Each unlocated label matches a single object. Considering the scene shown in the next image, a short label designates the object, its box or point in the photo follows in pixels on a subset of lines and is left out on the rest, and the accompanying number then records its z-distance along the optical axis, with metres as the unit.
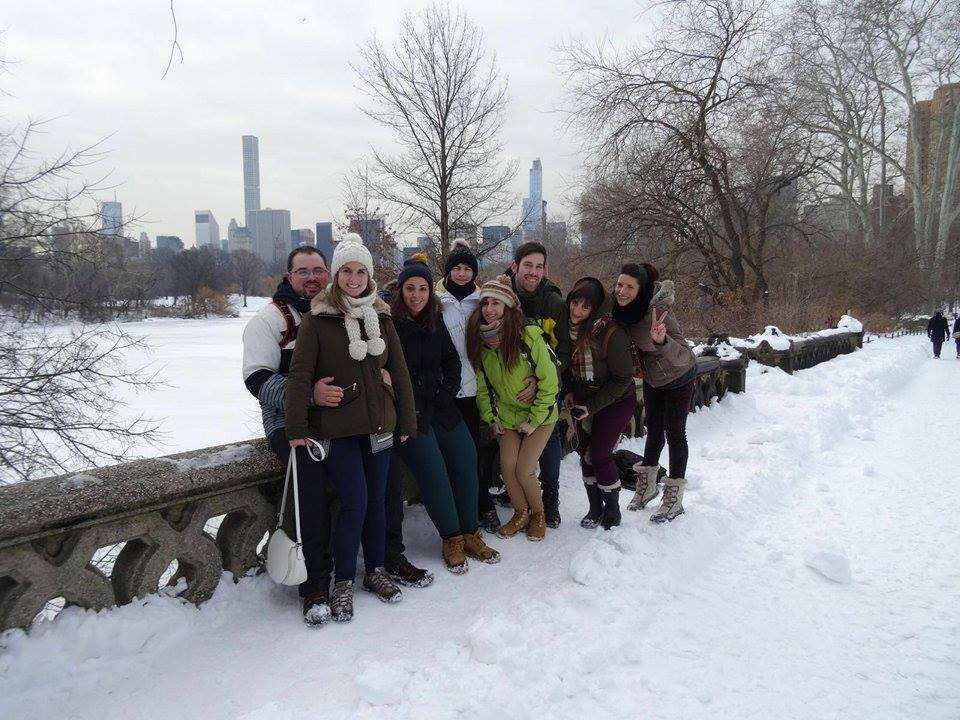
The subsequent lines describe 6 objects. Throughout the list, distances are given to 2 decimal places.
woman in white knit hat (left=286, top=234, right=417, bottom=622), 3.12
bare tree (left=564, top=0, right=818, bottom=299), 20.38
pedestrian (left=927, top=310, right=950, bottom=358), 20.73
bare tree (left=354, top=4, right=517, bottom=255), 17.33
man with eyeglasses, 3.17
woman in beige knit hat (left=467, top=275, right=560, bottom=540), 4.00
